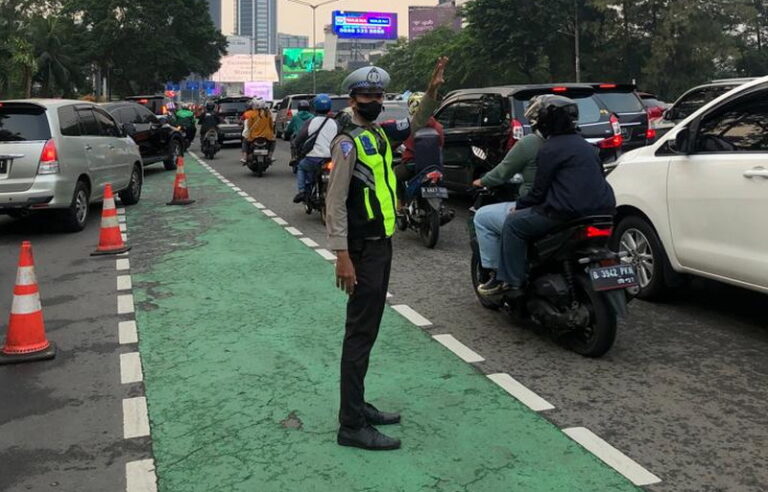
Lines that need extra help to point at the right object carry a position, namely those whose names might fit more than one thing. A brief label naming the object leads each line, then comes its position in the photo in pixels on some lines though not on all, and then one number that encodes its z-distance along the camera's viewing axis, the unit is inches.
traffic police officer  138.8
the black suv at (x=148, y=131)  644.1
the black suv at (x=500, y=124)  366.9
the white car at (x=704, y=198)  200.4
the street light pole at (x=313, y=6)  2525.3
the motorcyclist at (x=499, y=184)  213.8
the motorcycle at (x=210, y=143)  877.8
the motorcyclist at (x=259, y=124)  637.3
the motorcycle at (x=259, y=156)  651.0
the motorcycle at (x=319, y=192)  397.1
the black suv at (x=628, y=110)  409.7
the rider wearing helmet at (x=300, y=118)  496.1
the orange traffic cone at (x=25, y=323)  202.1
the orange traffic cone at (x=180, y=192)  499.2
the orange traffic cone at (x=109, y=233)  343.3
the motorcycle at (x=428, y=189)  331.6
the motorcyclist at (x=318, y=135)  404.5
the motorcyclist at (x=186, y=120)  979.9
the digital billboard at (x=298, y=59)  4719.5
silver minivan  360.5
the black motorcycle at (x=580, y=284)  189.0
